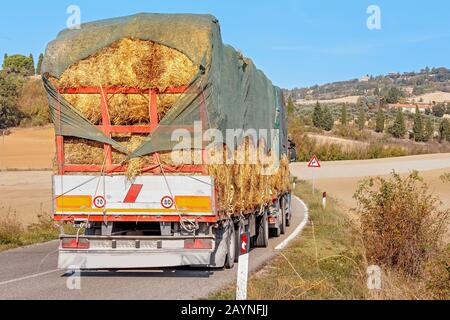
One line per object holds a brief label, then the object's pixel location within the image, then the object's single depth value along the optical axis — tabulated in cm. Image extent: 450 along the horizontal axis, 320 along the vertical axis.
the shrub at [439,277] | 927
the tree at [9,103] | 11249
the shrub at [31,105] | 11980
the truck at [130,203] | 1116
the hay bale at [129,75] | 1105
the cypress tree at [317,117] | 13376
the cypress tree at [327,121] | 13288
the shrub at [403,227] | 1104
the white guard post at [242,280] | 840
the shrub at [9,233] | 1780
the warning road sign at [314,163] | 3456
